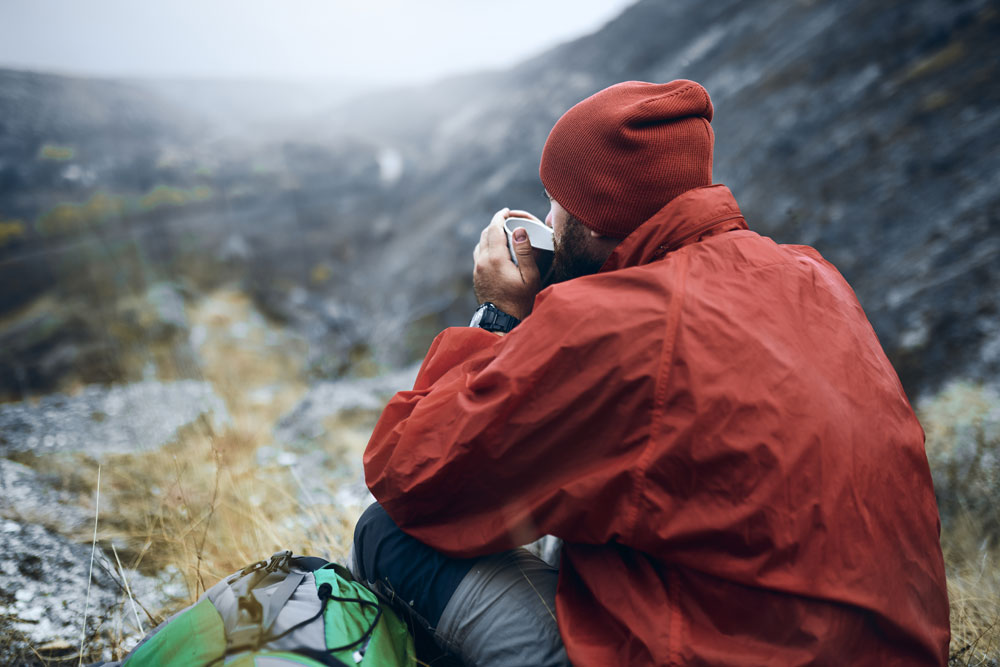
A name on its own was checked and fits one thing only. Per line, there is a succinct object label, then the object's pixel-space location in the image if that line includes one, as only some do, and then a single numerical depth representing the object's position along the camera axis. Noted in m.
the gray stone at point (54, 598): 1.72
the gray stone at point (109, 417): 3.99
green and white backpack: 1.11
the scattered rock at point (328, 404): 5.18
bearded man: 0.91
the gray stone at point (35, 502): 2.22
